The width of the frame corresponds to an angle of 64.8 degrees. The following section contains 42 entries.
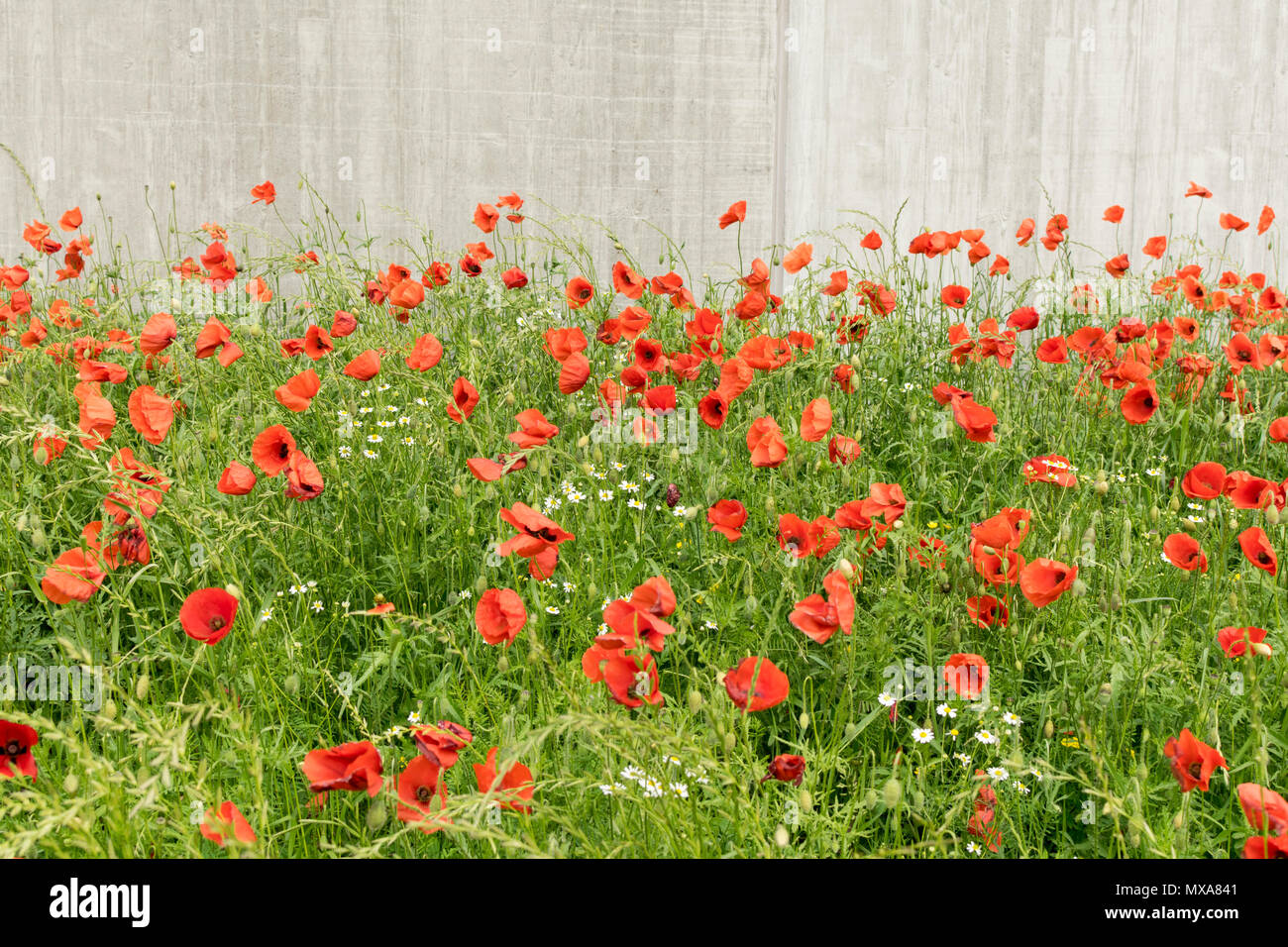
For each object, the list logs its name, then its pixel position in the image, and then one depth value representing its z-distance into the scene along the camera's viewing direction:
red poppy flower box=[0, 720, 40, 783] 1.18
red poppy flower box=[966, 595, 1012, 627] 1.68
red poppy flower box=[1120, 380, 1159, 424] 2.31
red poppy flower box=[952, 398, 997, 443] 1.94
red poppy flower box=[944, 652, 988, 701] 1.53
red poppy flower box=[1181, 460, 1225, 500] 1.83
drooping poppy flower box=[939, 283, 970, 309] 3.07
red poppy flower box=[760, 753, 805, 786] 1.27
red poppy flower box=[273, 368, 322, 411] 1.99
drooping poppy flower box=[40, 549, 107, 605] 1.50
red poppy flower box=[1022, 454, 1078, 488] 1.90
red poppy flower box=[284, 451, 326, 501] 1.81
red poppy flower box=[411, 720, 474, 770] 1.12
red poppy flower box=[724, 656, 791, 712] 1.30
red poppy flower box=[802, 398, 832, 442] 1.98
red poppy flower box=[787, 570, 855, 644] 1.38
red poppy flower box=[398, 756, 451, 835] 1.12
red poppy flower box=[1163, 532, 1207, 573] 1.74
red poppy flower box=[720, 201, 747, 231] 3.37
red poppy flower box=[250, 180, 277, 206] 3.75
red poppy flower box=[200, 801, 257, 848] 0.98
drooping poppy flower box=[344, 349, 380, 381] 2.18
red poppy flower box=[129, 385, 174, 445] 1.86
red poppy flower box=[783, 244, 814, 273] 3.06
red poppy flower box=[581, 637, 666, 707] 1.18
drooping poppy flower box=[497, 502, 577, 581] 1.42
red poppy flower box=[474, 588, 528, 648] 1.42
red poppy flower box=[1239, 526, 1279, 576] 1.58
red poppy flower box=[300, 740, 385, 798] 1.06
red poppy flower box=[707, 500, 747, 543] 1.83
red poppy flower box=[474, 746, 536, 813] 1.13
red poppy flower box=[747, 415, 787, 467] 1.85
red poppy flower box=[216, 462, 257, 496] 1.73
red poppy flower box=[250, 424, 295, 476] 1.88
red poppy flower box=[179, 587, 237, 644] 1.39
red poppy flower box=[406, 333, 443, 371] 2.32
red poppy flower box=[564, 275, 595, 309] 3.05
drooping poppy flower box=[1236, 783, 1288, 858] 0.99
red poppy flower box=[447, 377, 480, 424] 2.14
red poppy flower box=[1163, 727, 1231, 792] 1.21
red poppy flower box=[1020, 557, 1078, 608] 1.51
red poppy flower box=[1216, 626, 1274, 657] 1.43
